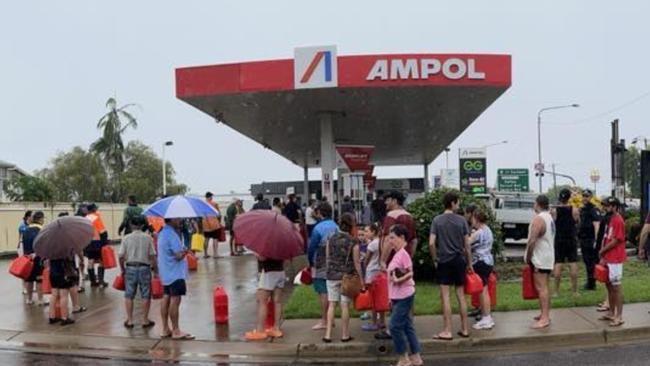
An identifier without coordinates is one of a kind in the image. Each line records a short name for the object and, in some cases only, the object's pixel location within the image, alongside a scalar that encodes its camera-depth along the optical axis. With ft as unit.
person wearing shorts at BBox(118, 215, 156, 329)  34.24
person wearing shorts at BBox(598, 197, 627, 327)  31.53
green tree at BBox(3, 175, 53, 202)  212.23
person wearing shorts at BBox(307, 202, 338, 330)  31.73
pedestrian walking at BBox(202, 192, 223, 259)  61.96
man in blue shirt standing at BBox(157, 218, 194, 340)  31.65
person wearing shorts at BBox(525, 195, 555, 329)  31.42
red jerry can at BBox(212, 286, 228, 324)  35.04
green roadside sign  177.27
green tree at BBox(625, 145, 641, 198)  315.51
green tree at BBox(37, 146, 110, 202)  214.28
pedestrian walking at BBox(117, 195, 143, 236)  47.06
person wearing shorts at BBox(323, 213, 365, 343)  30.01
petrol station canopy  55.98
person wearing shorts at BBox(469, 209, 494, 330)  32.71
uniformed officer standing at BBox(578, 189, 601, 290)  41.22
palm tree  192.34
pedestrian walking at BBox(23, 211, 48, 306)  40.55
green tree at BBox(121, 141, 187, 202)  218.18
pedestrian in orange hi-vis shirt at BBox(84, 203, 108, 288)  46.47
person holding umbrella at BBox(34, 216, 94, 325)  34.76
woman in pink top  25.85
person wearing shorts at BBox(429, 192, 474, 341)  30.01
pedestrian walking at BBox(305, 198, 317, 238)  57.00
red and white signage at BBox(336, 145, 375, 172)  67.92
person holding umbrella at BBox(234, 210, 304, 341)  30.68
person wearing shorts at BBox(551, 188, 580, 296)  38.29
